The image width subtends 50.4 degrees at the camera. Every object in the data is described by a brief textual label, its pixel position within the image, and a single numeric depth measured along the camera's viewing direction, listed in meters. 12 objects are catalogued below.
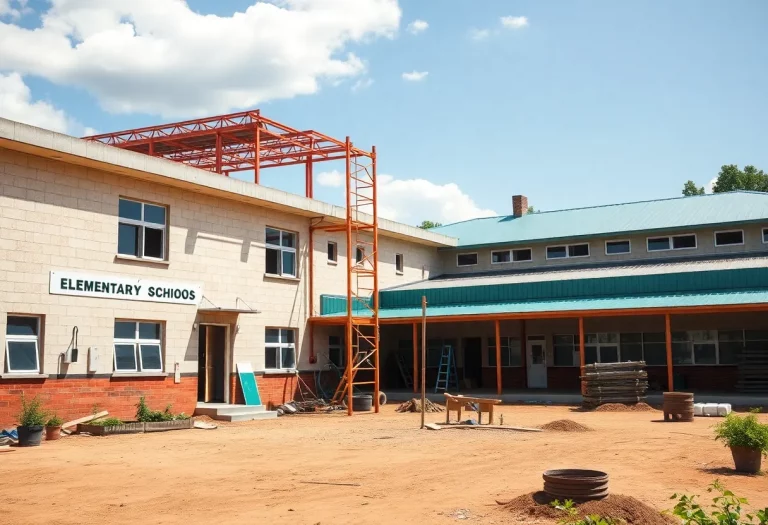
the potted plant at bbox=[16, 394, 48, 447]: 15.88
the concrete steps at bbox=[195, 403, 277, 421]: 21.84
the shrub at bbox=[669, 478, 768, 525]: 5.24
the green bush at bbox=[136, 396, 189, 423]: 19.16
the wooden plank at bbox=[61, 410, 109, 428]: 17.94
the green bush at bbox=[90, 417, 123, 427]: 18.03
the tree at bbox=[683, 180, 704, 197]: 67.92
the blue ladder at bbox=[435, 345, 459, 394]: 31.16
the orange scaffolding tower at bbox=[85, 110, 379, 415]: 25.69
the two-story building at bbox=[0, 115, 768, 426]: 18.28
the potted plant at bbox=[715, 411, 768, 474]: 10.98
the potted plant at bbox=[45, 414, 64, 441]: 17.02
